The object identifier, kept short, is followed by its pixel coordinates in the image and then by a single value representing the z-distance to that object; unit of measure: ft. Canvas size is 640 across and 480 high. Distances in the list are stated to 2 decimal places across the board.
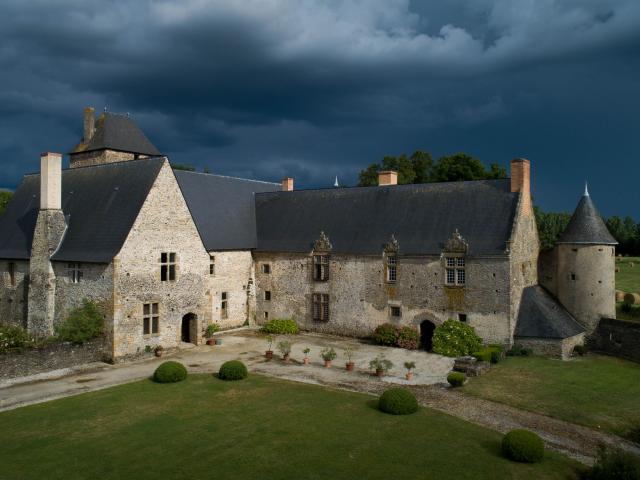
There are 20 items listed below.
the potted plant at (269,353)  97.45
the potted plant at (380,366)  85.29
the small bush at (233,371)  81.56
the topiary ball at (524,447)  53.62
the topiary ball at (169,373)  79.66
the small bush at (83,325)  90.94
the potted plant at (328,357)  91.50
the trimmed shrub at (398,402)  66.49
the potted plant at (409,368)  83.87
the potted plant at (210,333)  109.29
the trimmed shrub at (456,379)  79.25
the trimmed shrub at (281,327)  122.31
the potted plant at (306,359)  93.19
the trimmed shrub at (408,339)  107.24
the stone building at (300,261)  99.30
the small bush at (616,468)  46.32
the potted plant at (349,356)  90.04
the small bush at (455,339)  101.14
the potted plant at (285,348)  94.90
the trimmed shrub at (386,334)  108.88
